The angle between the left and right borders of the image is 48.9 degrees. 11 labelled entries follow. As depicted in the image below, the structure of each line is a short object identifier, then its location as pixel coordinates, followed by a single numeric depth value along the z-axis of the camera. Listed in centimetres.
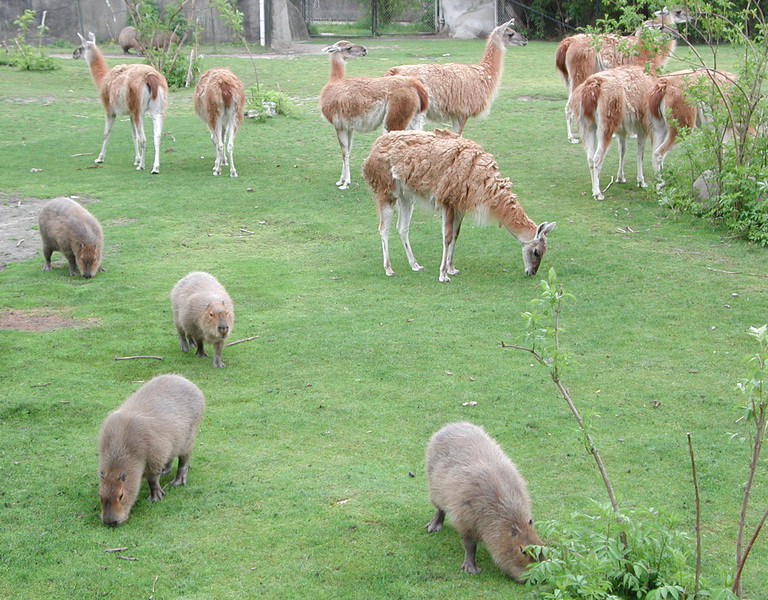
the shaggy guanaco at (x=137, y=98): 1361
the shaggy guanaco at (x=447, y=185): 890
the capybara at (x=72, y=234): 915
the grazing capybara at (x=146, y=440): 473
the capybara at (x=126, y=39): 2782
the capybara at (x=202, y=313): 693
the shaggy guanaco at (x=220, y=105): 1331
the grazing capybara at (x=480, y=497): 426
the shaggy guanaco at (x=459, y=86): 1361
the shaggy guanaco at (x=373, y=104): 1273
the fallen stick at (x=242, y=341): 761
